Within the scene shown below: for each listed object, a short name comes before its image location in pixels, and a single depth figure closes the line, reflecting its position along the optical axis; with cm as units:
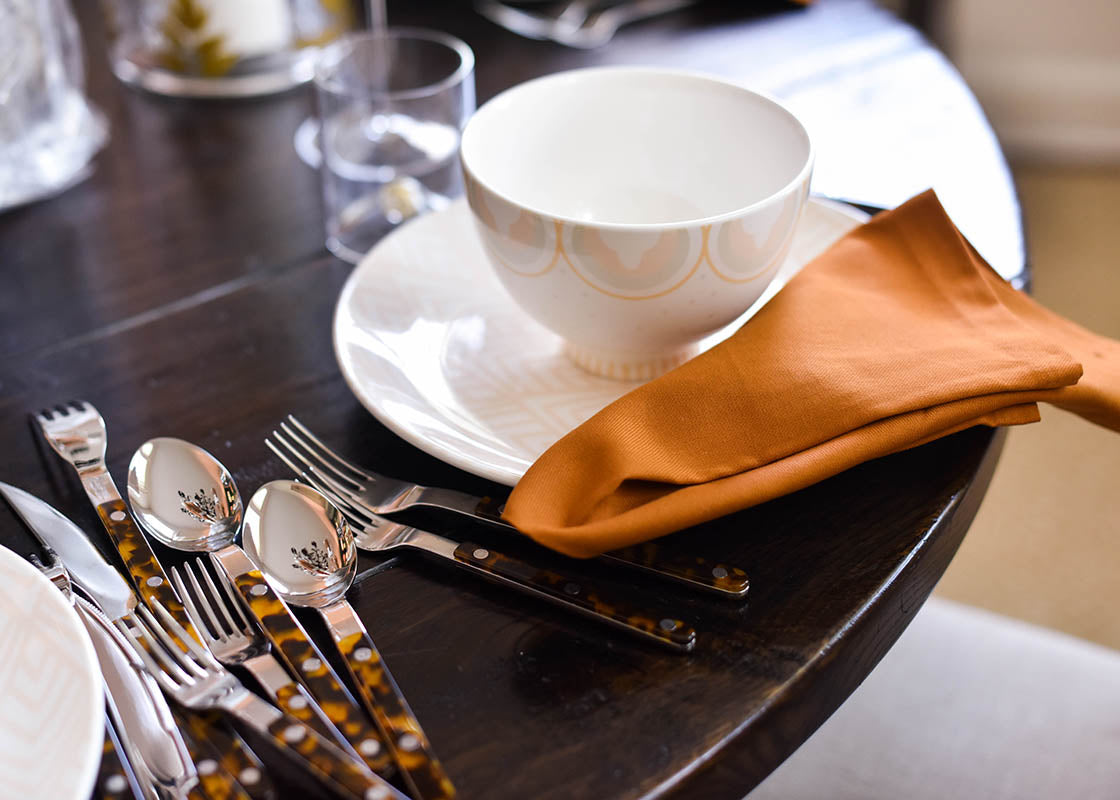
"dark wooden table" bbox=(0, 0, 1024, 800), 38
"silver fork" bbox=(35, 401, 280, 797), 36
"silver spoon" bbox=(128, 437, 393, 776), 37
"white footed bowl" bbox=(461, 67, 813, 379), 49
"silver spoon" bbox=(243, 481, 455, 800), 36
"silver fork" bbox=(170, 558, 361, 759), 37
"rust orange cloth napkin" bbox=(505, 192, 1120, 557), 43
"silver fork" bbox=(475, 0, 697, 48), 100
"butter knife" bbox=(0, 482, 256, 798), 36
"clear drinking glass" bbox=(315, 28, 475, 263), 74
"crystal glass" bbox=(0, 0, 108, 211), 77
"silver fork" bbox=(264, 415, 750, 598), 43
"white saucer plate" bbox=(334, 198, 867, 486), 50
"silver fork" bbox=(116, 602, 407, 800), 34
